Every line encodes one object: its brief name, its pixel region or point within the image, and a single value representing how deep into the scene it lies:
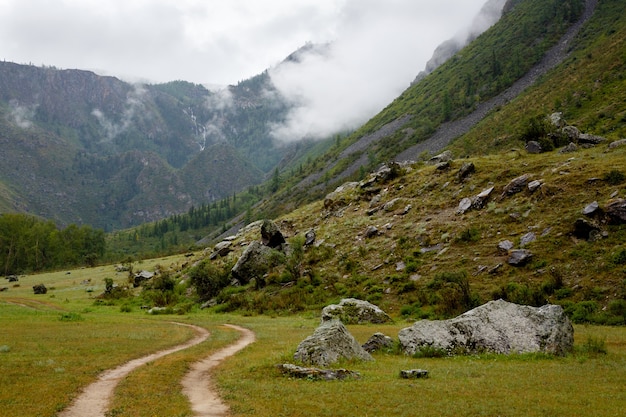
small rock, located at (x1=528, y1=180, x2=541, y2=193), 49.33
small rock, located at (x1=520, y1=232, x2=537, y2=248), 42.66
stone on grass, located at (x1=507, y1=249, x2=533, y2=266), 40.53
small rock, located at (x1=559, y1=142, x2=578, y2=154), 57.56
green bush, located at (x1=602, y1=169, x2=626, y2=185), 42.64
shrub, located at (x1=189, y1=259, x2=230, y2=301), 65.69
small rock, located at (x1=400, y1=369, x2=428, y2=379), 18.73
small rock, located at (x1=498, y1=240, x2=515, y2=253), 43.73
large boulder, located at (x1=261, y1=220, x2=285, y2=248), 71.94
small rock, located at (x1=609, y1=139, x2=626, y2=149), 52.24
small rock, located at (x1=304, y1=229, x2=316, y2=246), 68.88
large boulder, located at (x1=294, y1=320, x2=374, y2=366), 21.98
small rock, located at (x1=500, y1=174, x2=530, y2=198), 51.96
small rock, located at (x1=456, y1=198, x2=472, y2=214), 54.72
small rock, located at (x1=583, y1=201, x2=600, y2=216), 40.31
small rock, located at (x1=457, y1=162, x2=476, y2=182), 61.81
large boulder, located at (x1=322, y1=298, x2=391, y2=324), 39.12
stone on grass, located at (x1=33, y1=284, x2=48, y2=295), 82.74
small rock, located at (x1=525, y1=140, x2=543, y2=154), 62.54
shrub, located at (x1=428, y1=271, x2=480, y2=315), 37.84
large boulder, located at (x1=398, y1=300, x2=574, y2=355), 23.33
